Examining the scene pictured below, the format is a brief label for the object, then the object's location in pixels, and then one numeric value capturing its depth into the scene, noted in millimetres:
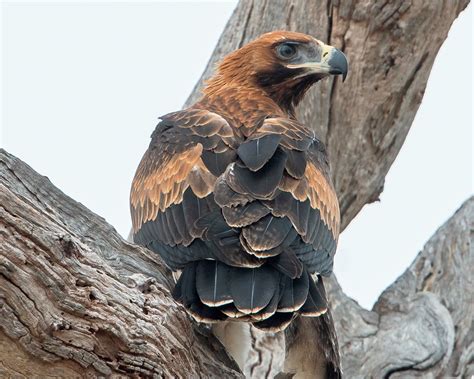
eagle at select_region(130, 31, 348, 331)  9867
